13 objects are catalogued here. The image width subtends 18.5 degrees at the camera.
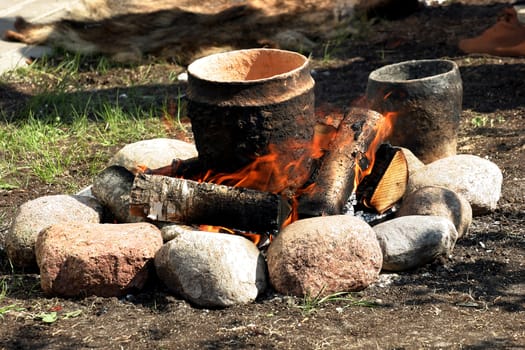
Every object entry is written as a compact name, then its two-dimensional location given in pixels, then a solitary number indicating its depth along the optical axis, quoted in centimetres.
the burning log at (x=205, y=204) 904
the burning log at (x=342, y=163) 936
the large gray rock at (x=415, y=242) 870
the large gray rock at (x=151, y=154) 1063
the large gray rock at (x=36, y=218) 941
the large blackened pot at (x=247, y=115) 893
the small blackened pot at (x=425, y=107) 1092
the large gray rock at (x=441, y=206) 925
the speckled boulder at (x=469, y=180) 996
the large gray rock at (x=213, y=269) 827
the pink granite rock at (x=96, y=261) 857
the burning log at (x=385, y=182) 994
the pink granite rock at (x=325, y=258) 825
